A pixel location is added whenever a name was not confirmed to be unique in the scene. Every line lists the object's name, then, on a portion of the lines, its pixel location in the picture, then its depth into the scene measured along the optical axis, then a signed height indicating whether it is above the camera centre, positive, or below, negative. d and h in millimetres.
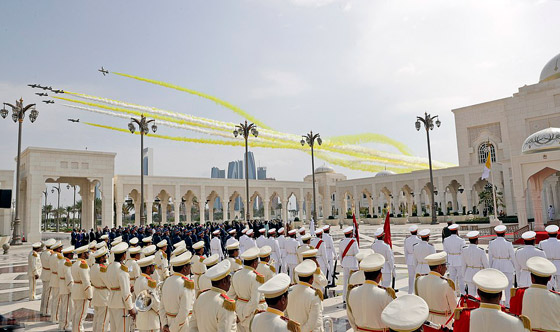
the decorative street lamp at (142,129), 24281 +5182
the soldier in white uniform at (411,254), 9039 -1358
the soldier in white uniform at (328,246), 10219 -1226
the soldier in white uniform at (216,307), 3900 -1058
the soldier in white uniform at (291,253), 9875 -1325
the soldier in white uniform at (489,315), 2959 -987
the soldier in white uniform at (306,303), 4012 -1090
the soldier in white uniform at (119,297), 5793 -1356
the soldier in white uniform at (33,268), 10008 -1451
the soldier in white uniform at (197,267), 7145 -1153
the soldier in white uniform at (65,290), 7389 -1542
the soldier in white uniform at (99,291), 6254 -1340
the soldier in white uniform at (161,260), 8711 -1217
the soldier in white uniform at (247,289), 4711 -1069
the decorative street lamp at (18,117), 23422 +6031
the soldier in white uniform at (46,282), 8820 -1631
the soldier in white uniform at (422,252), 7721 -1142
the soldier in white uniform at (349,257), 8711 -1317
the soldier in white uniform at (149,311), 5238 -1436
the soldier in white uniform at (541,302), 3715 -1100
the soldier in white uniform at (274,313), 3195 -972
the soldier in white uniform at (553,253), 7180 -1195
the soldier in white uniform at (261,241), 11454 -1153
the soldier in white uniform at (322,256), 9493 -1383
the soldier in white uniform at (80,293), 6754 -1474
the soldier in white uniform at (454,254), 8328 -1289
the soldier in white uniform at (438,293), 4488 -1153
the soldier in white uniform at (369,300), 3850 -1041
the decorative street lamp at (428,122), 31031 +6150
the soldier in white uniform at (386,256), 8039 -1229
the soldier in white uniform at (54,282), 7961 -1464
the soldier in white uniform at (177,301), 4570 -1151
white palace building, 19812 +2300
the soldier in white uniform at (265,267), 6461 -1096
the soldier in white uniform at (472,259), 7359 -1267
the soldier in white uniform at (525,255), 6875 -1143
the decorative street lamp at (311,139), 31094 +5249
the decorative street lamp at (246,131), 26834 +5416
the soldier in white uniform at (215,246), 12615 -1349
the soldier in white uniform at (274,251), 10817 -1379
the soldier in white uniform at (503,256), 7571 -1263
